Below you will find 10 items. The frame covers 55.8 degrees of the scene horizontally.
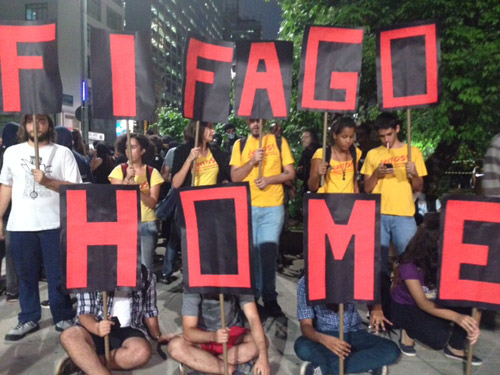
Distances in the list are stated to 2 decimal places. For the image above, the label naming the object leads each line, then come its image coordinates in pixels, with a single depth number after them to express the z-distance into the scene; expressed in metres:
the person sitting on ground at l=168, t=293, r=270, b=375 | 2.82
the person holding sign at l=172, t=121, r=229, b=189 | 4.16
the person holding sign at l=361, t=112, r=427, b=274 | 3.79
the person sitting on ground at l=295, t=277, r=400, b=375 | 2.88
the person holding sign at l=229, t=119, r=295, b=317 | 4.02
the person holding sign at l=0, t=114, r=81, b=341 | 3.62
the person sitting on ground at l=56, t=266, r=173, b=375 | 2.79
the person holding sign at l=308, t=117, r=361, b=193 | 3.91
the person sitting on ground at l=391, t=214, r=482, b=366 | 3.23
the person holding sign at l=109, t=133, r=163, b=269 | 4.11
